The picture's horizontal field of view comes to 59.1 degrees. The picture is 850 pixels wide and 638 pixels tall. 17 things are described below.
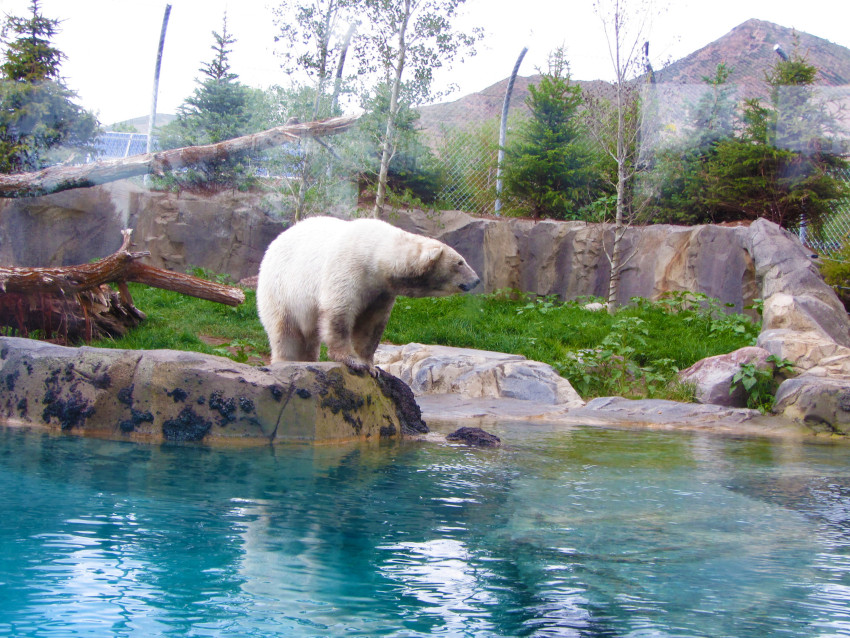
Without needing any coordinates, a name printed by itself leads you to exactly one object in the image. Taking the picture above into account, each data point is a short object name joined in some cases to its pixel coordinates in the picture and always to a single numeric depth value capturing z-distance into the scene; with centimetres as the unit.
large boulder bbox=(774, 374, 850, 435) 658
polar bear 511
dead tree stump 788
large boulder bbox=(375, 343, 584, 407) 761
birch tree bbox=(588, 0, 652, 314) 1082
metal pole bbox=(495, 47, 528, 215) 1277
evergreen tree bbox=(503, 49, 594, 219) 1239
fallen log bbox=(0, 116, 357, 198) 1062
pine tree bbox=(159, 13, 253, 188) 1282
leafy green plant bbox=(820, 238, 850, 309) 1048
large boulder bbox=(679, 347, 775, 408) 749
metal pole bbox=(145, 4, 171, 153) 1176
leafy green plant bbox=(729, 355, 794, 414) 736
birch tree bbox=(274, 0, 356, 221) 1145
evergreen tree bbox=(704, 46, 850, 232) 1142
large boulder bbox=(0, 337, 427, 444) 487
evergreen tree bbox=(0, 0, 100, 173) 1188
